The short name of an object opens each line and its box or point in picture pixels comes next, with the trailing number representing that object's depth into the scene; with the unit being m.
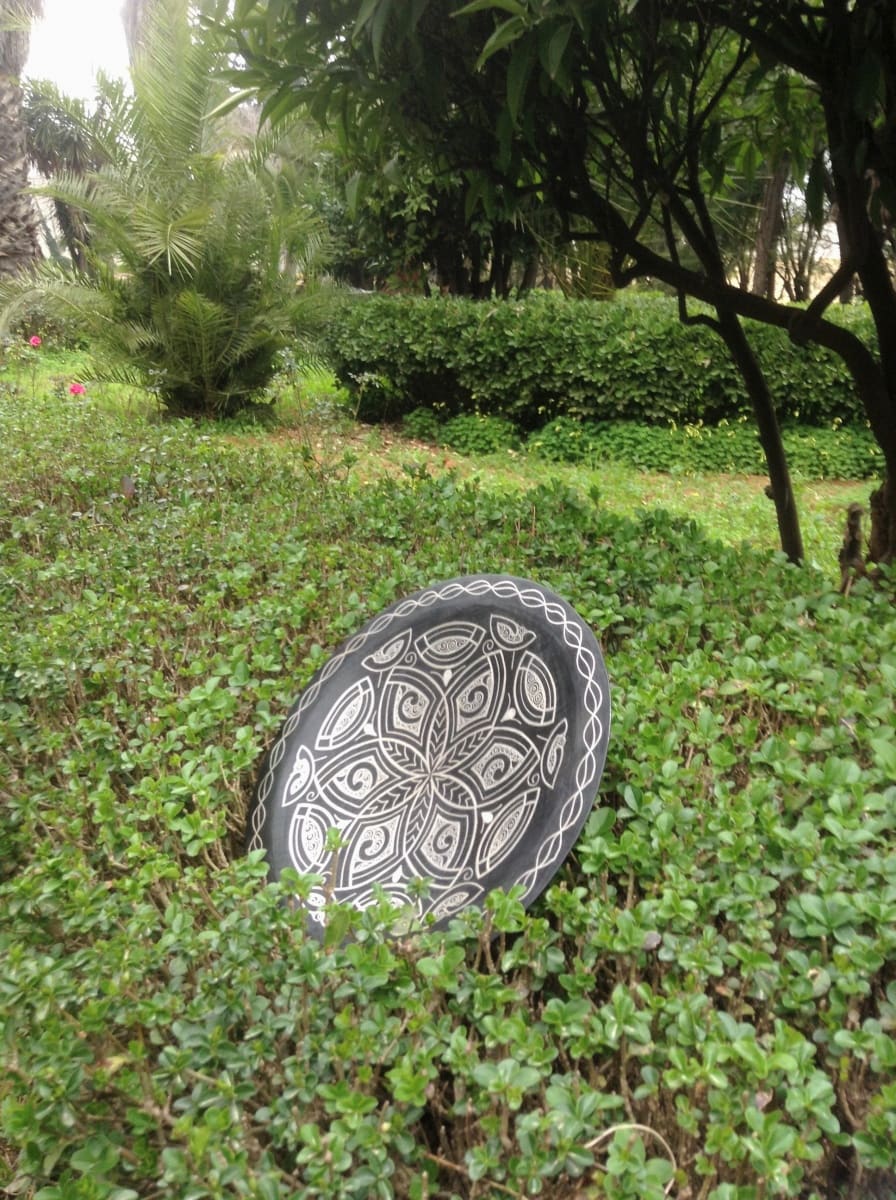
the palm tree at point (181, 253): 7.03
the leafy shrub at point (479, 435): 8.13
